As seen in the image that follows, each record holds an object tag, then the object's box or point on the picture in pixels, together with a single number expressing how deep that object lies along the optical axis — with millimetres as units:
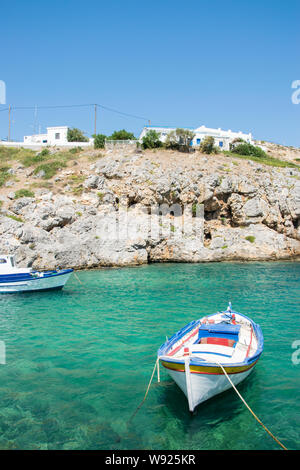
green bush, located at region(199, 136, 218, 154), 48431
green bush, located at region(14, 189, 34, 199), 37094
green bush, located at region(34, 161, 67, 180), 42809
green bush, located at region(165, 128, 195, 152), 48719
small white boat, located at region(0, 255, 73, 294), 22078
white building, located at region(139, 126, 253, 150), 54709
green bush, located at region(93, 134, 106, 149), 50719
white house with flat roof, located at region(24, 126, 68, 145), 59406
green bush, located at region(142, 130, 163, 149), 48375
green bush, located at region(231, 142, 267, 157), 57625
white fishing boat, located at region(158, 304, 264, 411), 8172
